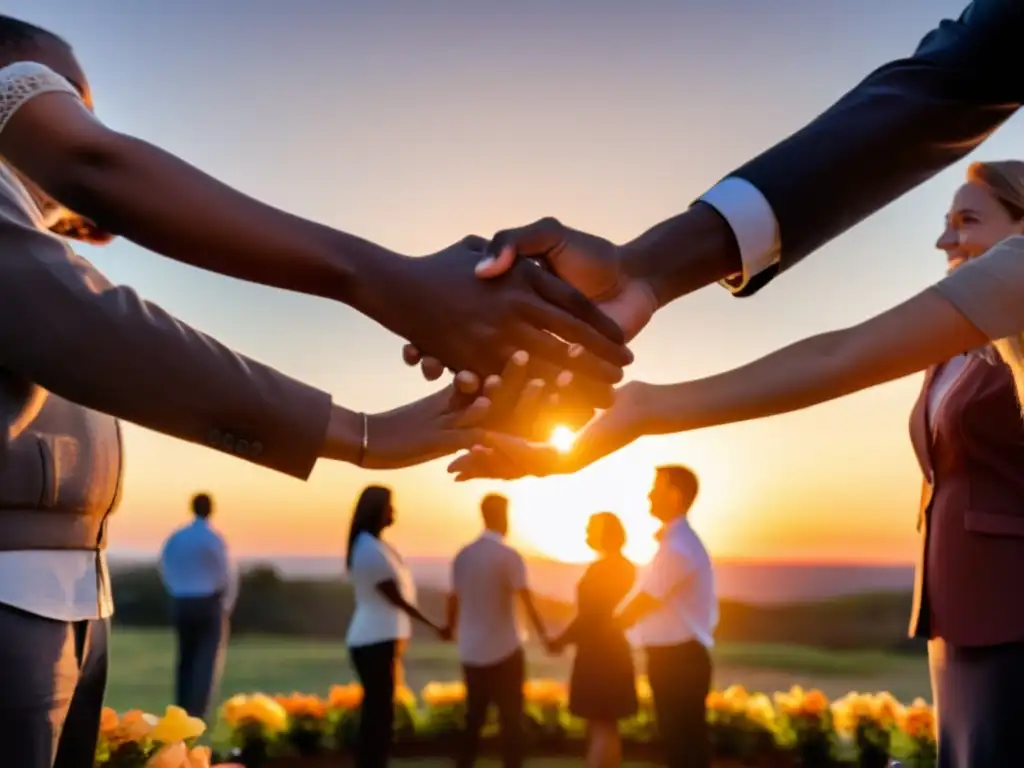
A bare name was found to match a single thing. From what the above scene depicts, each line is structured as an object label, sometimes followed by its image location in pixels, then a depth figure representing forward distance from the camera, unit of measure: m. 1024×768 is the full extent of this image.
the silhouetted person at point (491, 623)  6.72
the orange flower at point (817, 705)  8.03
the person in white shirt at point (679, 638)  5.79
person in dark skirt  6.44
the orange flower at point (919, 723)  6.77
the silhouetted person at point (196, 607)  7.34
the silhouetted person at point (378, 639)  6.32
